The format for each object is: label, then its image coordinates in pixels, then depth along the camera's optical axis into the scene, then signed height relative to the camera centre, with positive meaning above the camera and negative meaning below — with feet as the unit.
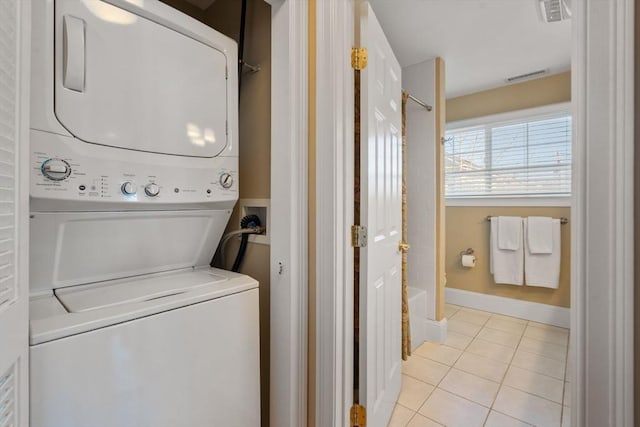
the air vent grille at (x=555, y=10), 5.89 +4.06
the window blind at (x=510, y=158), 9.26 +1.86
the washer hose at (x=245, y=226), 4.61 -0.20
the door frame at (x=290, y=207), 3.97 +0.08
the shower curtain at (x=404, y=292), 7.14 -1.81
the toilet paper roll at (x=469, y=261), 10.48 -1.59
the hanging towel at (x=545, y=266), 9.19 -1.57
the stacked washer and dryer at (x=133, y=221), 2.67 -0.10
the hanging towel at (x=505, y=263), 9.76 -1.56
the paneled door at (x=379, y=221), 4.18 -0.12
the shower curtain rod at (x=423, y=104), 7.69 +2.88
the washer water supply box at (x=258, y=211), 4.43 +0.03
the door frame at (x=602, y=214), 2.18 +0.01
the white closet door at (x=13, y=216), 1.91 -0.03
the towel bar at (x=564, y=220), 9.09 -0.17
